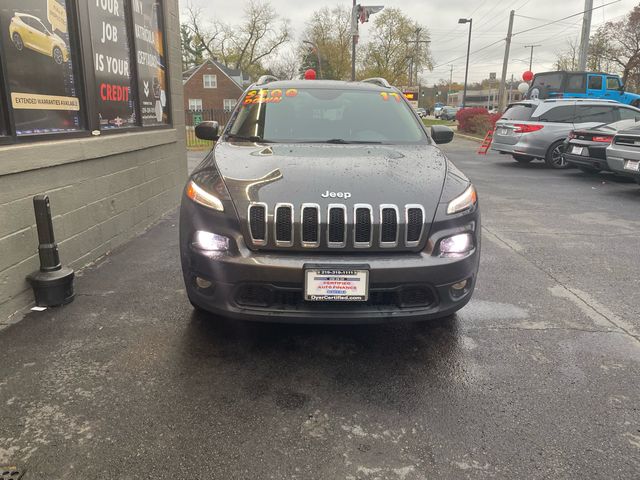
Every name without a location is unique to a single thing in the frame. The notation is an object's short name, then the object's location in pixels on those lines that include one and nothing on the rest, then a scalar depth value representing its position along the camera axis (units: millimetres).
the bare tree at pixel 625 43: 40375
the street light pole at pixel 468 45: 41188
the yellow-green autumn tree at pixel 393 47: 53500
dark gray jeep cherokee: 2777
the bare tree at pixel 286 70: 67262
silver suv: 12430
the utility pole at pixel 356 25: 23219
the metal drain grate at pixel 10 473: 2096
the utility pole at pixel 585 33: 18933
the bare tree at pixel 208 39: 61206
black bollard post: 3797
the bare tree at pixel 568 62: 49312
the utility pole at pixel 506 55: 29203
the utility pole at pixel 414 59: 52509
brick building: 57219
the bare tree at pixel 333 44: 52312
